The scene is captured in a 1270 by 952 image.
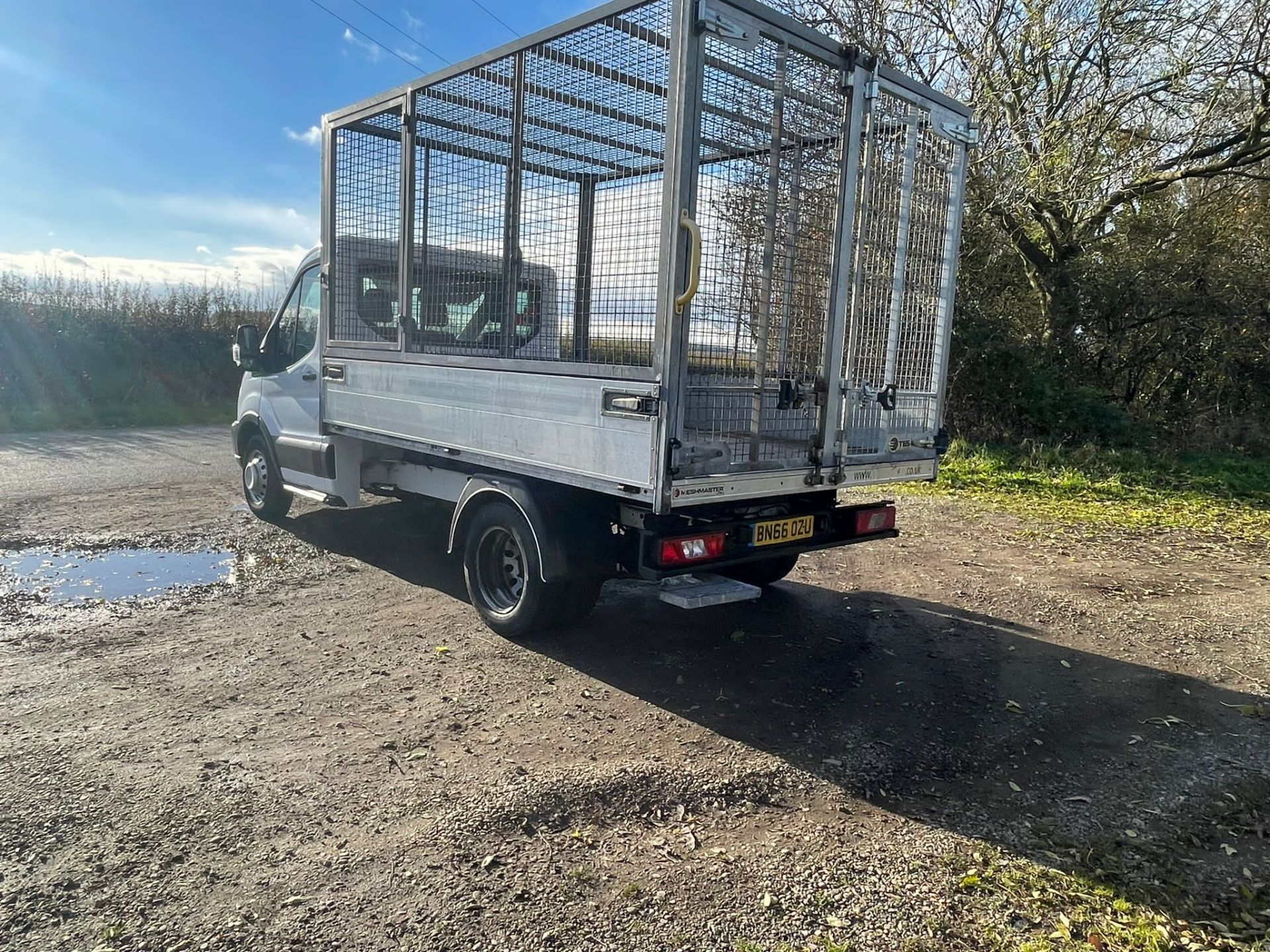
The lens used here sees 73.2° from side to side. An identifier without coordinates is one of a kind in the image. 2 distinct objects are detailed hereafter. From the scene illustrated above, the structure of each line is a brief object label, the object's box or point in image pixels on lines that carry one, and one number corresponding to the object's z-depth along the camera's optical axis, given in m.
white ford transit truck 4.03
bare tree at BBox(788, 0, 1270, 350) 10.82
